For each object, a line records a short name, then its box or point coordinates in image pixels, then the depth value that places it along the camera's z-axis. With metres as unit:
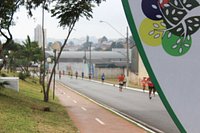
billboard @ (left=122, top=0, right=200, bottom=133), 3.75
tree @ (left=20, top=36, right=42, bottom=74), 50.44
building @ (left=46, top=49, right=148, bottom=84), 73.16
